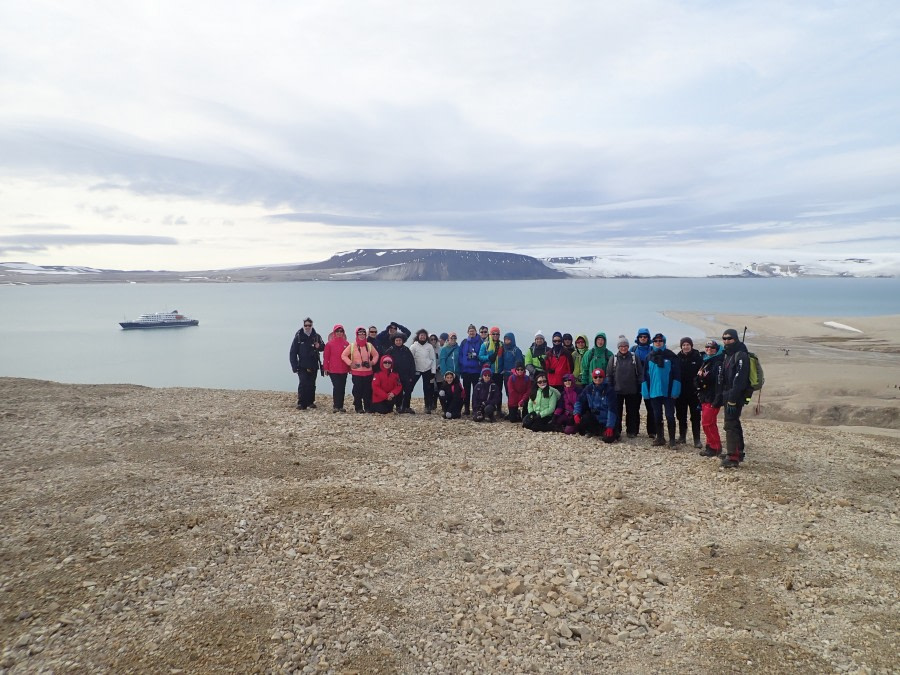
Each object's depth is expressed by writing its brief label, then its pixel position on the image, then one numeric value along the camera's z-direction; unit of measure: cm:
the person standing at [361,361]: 1126
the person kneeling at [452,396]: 1125
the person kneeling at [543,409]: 1029
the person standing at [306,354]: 1149
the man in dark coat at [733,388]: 790
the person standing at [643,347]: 930
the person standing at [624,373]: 934
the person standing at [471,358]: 1154
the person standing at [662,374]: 897
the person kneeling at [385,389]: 1138
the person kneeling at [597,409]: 964
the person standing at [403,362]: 1150
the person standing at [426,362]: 1178
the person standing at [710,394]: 847
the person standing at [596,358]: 1005
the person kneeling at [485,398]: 1109
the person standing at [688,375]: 898
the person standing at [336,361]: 1146
